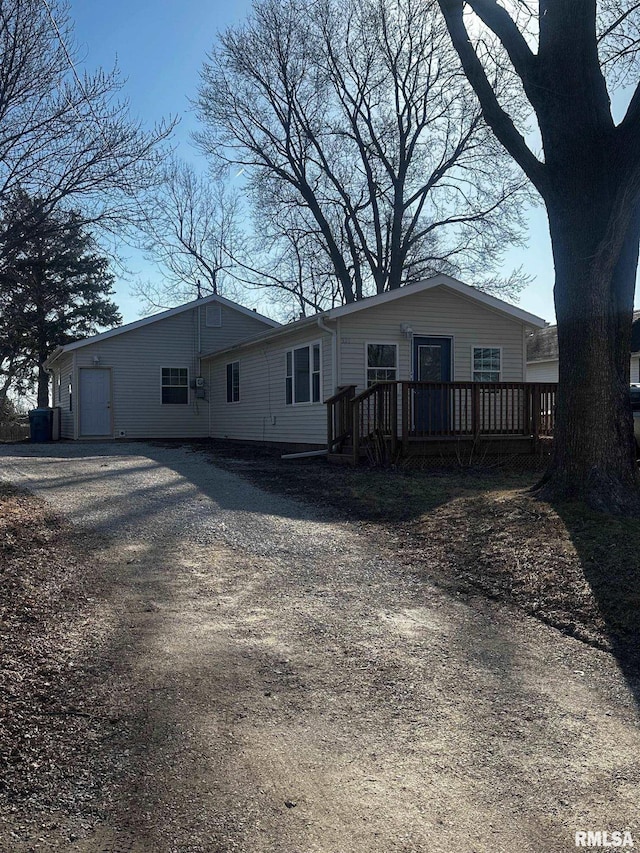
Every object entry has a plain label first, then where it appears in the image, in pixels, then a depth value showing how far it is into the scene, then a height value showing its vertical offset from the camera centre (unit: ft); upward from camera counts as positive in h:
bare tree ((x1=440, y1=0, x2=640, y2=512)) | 22.84 +5.90
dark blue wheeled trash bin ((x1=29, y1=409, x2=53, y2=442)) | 72.13 -0.82
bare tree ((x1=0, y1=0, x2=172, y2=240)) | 22.89 +10.37
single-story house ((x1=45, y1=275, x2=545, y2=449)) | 46.37 +4.39
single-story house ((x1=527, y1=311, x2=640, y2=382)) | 96.37 +8.03
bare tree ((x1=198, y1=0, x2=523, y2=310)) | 80.43 +34.46
